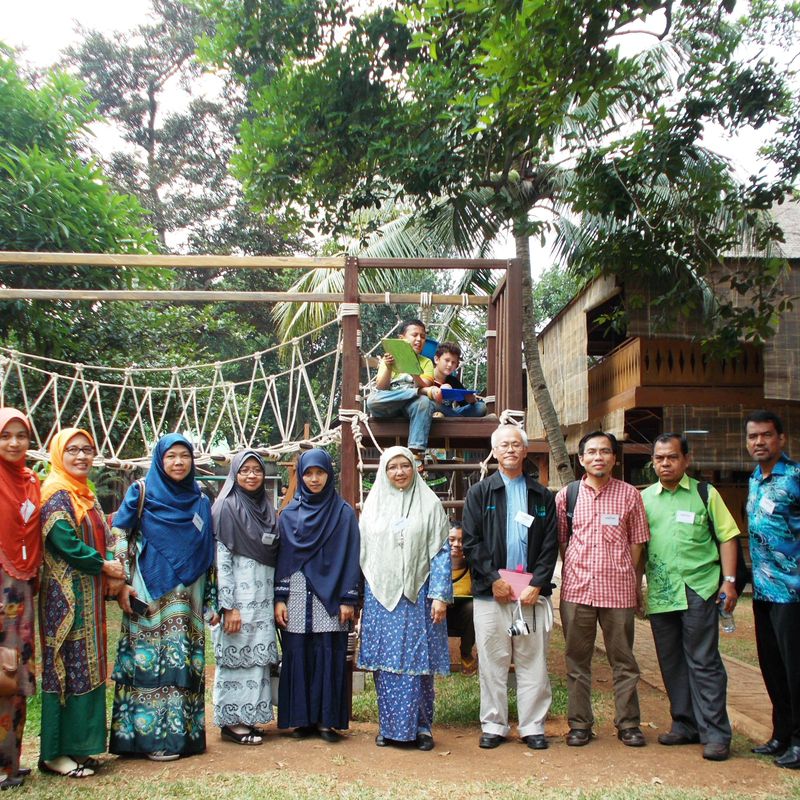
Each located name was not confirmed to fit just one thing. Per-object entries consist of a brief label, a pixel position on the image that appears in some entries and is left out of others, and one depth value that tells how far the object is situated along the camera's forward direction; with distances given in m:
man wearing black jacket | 3.87
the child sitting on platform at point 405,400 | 4.86
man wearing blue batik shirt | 3.54
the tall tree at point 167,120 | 17.48
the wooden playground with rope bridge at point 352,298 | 4.89
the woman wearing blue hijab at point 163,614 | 3.61
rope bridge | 6.39
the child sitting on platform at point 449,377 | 5.21
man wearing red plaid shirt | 3.85
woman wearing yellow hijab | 3.41
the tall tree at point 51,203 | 7.25
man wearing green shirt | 3.72
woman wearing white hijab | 3.83
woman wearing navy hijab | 3.95
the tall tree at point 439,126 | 5.69
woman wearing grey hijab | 3.92
